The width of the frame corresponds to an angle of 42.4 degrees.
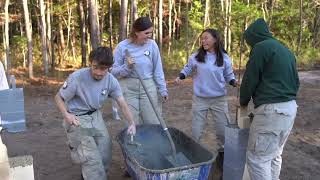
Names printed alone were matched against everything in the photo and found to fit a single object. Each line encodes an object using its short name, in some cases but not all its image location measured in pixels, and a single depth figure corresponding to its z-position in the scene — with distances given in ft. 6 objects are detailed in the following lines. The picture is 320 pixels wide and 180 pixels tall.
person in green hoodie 11.15
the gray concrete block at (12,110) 22.29
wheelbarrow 11.33
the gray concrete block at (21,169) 10.57
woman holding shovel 14.61
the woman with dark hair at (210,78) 14.89
